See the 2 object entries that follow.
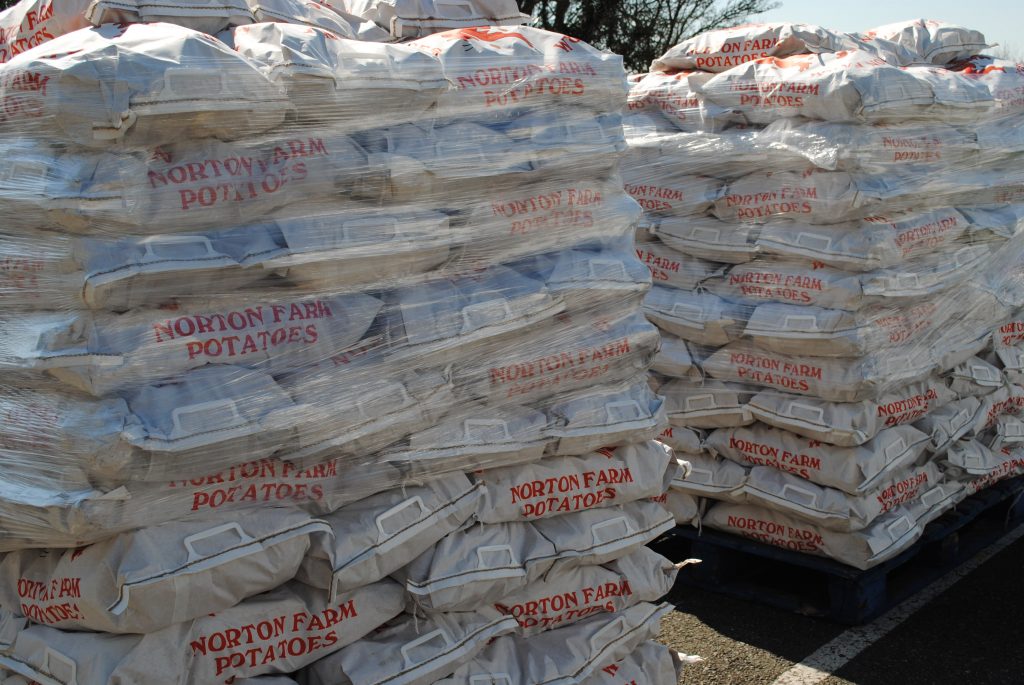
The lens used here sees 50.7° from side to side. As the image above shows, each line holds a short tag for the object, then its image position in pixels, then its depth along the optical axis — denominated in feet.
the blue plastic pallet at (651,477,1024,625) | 14.58
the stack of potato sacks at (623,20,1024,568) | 14.35
